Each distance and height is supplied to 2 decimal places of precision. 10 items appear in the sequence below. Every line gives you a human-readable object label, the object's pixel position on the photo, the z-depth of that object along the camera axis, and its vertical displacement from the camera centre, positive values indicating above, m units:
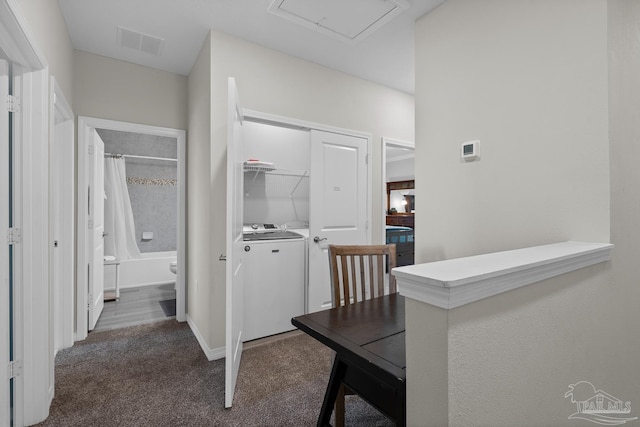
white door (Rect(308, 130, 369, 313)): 3.02 +0.15
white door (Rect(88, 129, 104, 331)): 2.96 -0.15
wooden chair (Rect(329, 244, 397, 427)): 1.73 -0.30
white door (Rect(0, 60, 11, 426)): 1.56 -0.18
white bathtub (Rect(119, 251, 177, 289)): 4.63 -0.83
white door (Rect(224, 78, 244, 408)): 1.85 -0.22
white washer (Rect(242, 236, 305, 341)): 2.76 -0.64
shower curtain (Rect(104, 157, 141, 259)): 4.60 +0.12
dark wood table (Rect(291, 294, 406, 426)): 0.99 -0.46
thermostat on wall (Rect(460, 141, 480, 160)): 1.98 +0.42
